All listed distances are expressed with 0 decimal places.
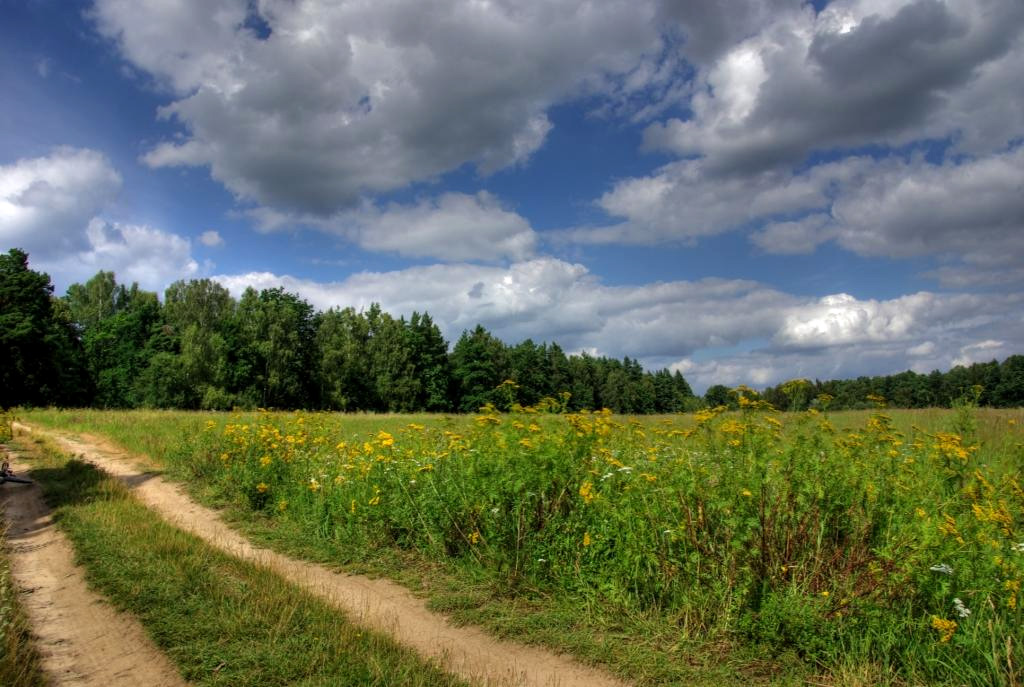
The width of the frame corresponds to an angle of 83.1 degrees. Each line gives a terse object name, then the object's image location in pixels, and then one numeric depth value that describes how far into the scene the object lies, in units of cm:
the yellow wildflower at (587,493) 594
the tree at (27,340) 4191
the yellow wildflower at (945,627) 401
